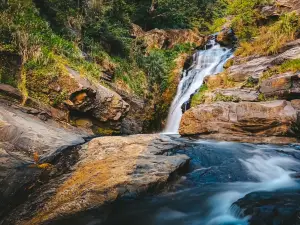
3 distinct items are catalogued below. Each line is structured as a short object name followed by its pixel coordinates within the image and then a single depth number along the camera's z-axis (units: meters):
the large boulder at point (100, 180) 3.97
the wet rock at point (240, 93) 11.37
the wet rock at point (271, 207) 3.68
